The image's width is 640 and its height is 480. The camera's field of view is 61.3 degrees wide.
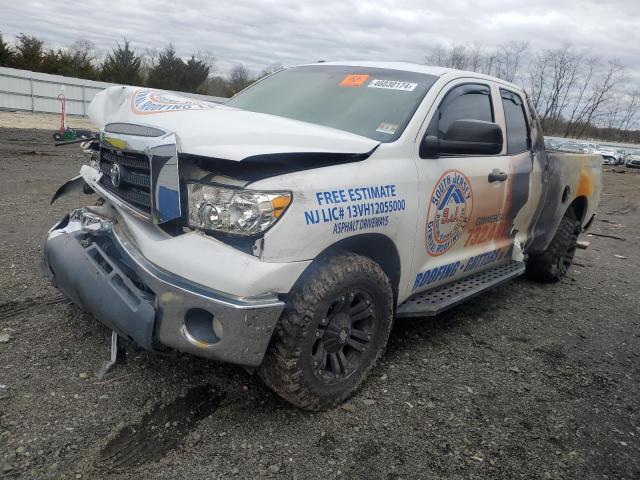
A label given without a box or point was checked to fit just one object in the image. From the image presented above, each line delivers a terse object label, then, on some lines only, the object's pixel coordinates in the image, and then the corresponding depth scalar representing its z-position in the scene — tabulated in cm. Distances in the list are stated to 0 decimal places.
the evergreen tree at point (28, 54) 3022
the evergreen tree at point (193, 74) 3709
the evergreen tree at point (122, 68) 3341
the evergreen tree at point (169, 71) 3656
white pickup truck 241
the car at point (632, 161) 3174
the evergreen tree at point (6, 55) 2905
